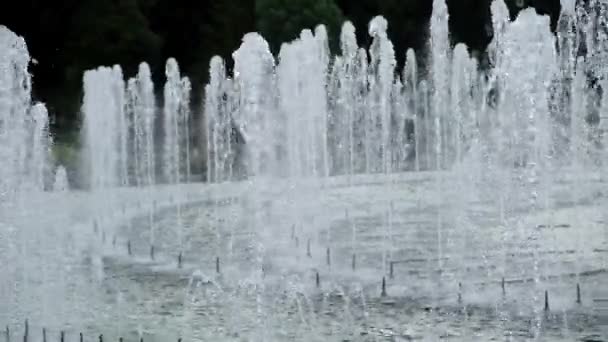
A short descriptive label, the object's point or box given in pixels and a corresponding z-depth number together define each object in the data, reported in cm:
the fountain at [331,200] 1112
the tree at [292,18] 3850
